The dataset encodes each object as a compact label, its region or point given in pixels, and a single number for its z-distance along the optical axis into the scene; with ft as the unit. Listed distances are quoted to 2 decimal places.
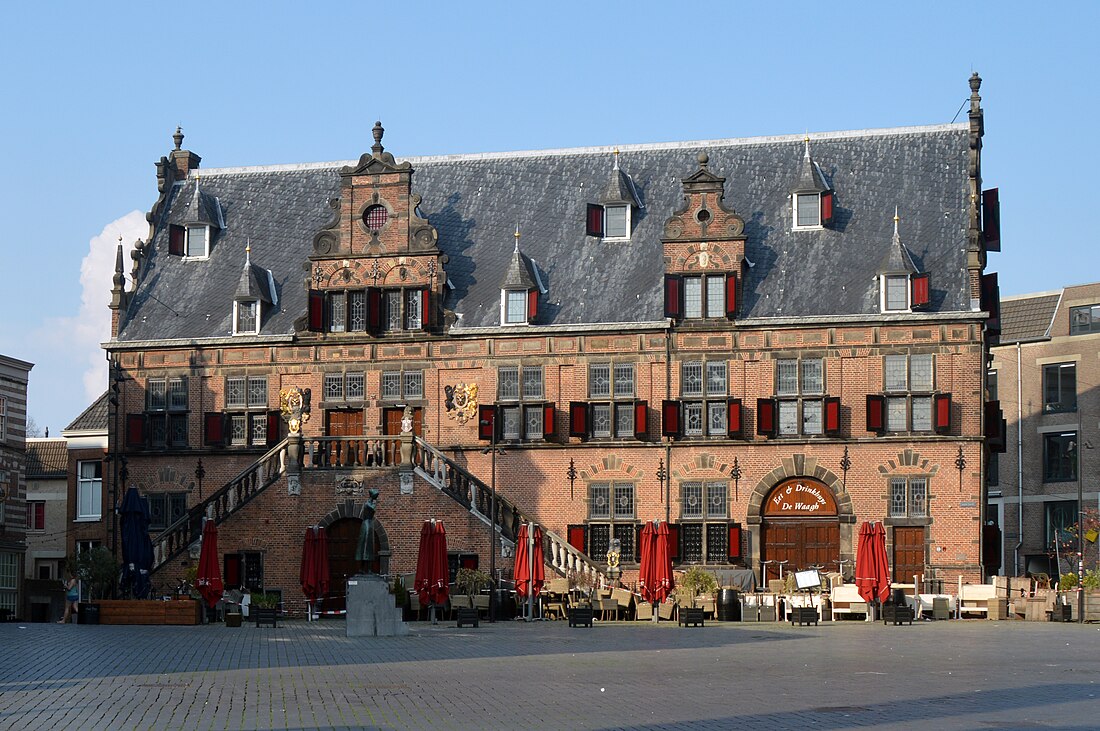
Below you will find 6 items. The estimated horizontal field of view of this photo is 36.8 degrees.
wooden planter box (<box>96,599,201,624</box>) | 116.16
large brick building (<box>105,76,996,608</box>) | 133.49
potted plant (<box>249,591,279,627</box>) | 111.34
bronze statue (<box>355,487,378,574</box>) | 101.76
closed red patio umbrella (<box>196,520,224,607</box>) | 121.29
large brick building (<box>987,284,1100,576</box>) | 190.80
